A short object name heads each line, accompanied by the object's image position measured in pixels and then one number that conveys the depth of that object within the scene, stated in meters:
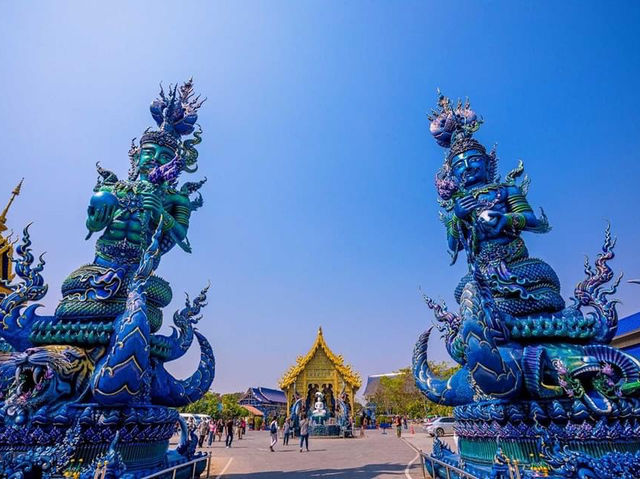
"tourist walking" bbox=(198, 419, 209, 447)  18.08
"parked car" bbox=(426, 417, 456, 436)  25.42
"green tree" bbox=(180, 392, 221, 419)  47.84
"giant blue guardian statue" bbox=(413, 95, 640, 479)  7.18
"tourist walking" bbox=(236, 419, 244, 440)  26.78
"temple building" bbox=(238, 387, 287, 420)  53.47
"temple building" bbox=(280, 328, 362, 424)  27.17
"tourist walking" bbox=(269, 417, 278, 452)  17.05
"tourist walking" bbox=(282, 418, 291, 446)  20.20
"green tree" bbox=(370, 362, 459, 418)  46.36
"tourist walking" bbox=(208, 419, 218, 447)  20.67
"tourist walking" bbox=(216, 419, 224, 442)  27.23
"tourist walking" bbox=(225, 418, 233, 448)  19.58
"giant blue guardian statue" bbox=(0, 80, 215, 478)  7.21
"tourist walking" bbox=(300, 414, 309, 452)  16.31
